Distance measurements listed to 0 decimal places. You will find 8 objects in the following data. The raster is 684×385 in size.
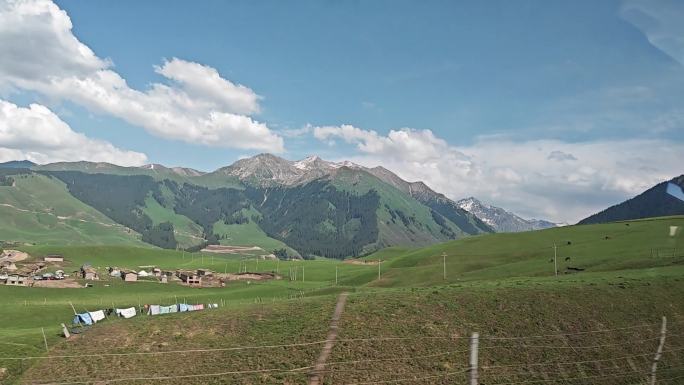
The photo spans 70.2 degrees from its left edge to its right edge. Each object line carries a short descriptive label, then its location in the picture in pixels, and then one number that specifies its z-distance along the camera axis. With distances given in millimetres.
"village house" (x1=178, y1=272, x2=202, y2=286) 158888
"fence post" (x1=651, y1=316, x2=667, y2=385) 20438
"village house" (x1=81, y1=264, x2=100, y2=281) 159788
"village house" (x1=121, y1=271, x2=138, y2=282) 162000
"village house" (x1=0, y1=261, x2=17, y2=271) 187900
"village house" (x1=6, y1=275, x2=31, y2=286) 136638
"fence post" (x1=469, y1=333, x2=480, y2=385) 12664
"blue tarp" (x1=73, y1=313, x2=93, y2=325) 66625
